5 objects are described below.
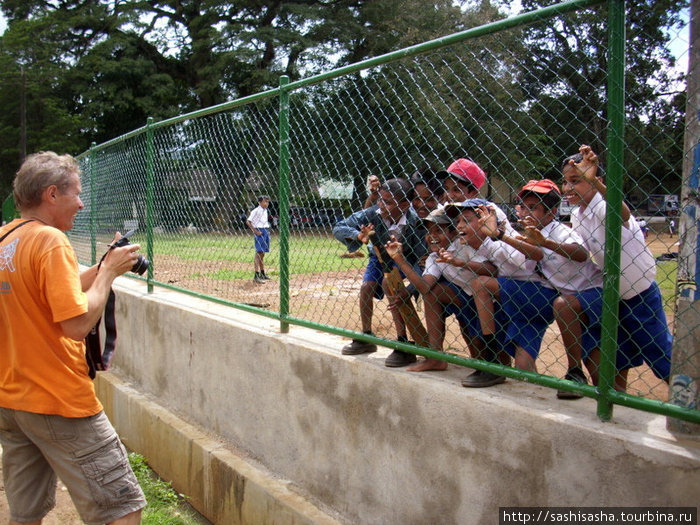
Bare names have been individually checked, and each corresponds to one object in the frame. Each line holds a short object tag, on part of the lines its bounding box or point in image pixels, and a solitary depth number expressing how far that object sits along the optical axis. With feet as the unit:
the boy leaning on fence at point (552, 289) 8.19
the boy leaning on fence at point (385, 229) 10.52
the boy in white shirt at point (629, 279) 7.89
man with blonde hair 8.34
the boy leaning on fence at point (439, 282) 9.53
